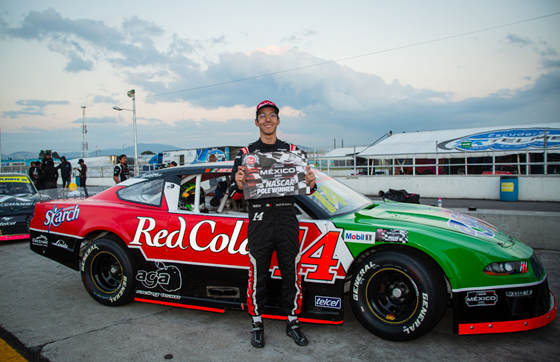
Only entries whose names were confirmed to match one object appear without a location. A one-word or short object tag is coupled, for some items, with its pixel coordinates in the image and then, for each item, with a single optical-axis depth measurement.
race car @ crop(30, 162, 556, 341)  2.44
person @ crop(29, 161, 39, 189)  13.46
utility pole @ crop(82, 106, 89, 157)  58.40
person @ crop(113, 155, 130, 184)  9.02
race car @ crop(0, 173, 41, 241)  6.26
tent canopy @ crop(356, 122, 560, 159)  18.86
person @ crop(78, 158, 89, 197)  12.23
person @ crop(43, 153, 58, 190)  10.93
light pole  26.74
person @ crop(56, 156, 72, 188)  12.38
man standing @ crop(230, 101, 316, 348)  2.64
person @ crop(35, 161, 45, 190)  11.43
